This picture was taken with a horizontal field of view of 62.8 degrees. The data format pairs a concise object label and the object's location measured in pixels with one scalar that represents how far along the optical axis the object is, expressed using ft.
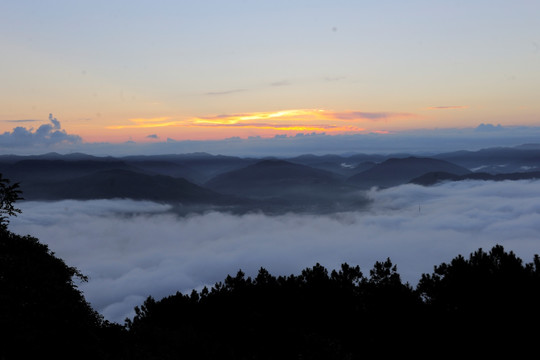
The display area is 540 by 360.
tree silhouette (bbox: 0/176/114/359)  64.49
